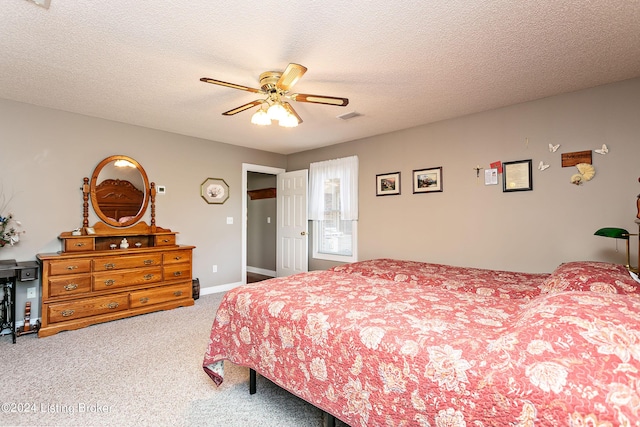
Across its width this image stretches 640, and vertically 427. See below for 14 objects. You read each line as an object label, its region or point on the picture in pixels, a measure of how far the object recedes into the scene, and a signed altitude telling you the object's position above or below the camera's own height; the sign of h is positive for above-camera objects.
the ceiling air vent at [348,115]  3.64 +1.25
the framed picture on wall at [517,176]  3.25 +0.44
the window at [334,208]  4.85 +0.16
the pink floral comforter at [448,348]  0.91 -0.52
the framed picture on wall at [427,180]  3.93 +0.49
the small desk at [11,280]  2.86 -0.59
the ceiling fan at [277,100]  2.45 +1.00
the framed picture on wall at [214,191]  4.84 +0.46
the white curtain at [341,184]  4.83 +0.57
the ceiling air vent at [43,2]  1.77 +1.28
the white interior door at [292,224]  5.45 -0.12
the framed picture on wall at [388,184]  4.35 +0.49
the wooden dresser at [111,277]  3.19 -0.68
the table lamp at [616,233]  2.27 -0.14
